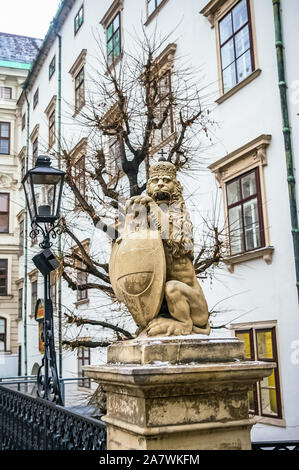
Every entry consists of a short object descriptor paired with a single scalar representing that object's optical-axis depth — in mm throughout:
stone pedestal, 2752
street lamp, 6070
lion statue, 3168
